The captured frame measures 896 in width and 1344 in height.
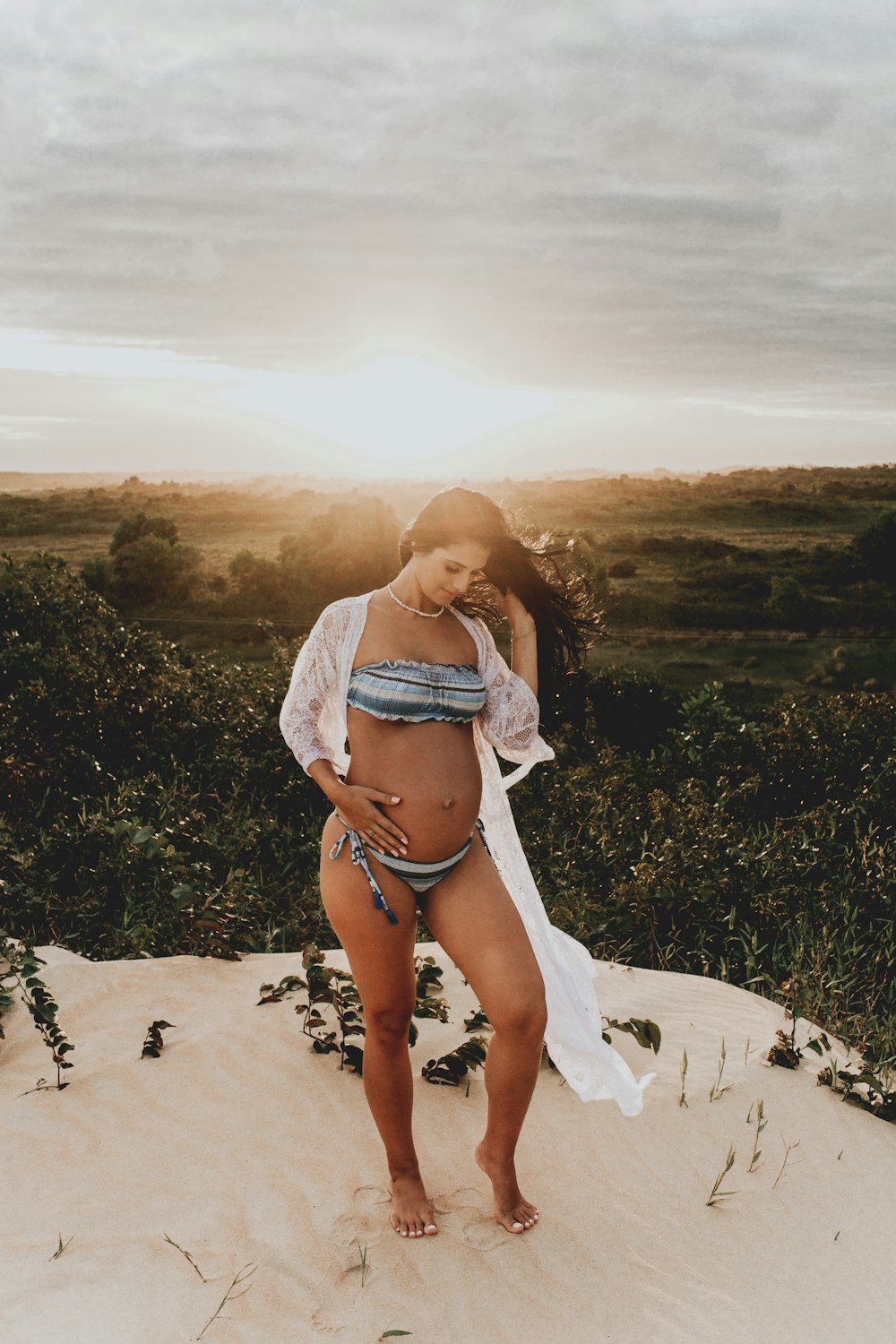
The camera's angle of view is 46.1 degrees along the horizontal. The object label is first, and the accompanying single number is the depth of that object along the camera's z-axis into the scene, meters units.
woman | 2.78
